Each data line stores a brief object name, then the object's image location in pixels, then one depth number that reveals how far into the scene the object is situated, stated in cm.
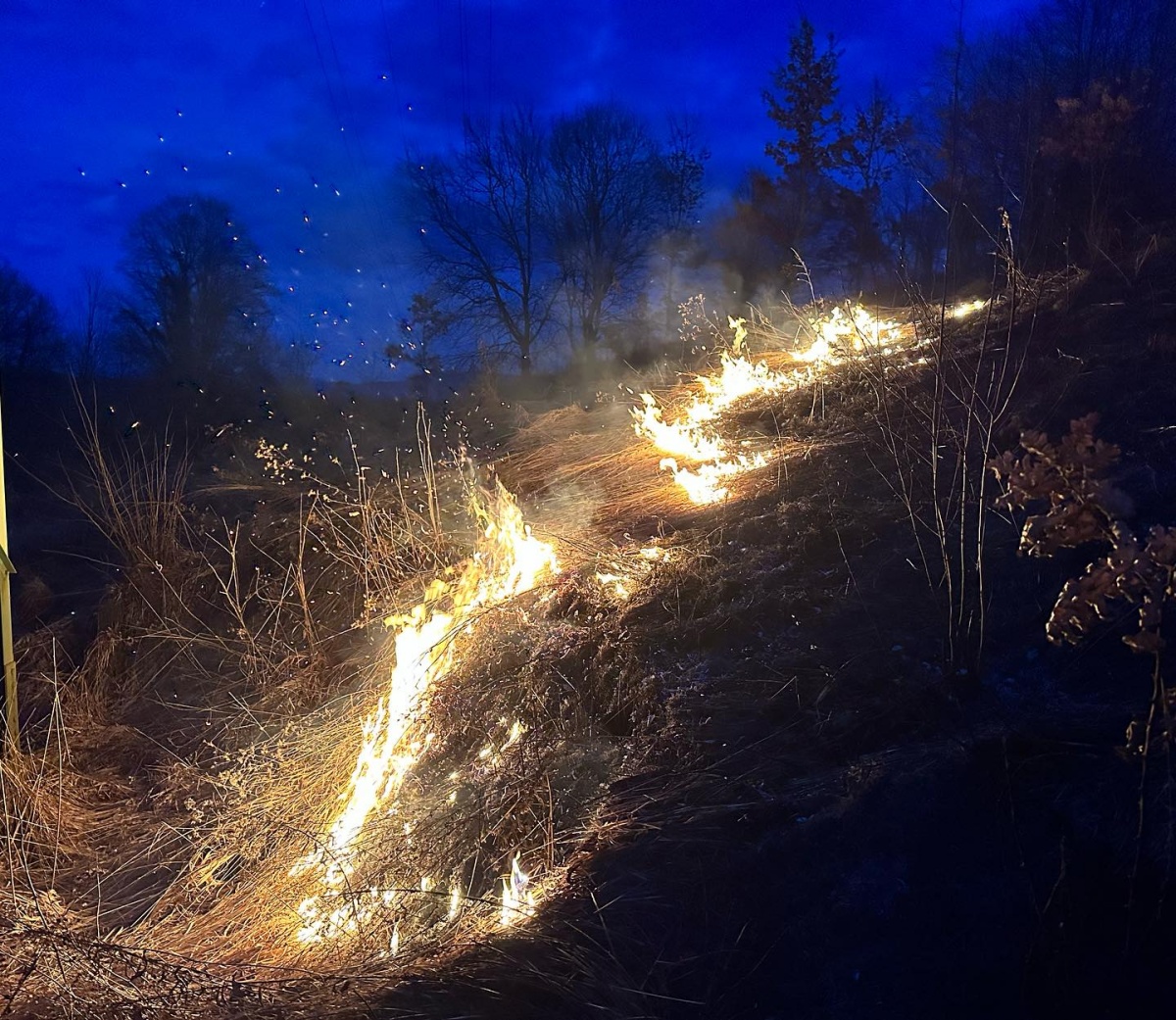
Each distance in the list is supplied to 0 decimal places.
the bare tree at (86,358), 1720
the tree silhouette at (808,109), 2598
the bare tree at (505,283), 2292
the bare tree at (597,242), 2472
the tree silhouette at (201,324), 1905
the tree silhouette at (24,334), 1903
